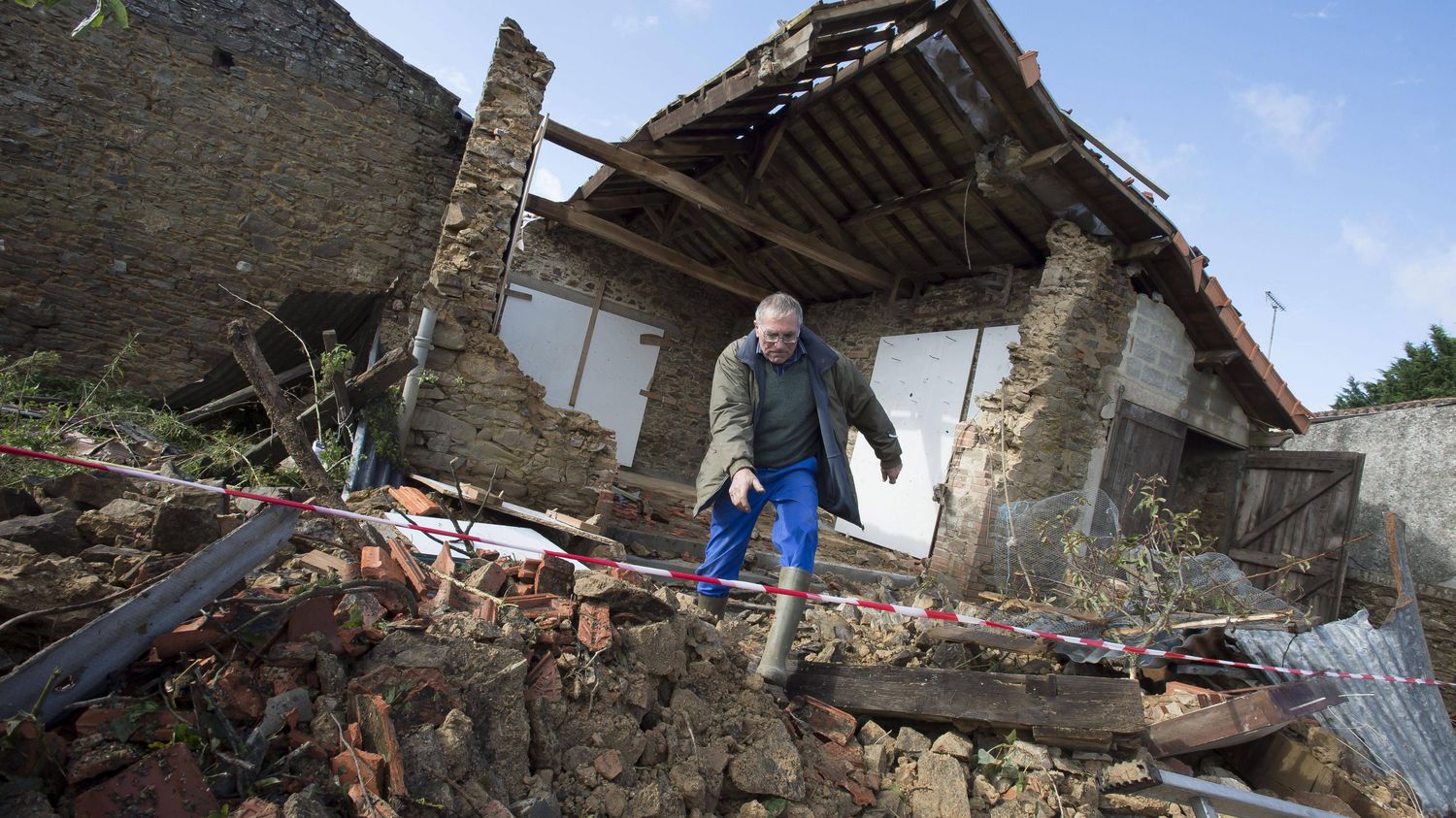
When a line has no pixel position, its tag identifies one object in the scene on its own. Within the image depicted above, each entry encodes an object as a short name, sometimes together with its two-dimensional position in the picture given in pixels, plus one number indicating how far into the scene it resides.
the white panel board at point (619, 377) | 10.70
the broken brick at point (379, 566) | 2.53
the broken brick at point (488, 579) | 2.74
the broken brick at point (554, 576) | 2.82
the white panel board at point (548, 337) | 10.20
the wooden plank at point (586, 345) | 10.59
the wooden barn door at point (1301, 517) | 6.82
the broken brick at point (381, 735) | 1.78
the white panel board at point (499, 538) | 3.45
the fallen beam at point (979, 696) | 3.07
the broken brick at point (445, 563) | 3.04
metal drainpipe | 5.21
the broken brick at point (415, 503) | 4.32
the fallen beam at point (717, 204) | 7.15
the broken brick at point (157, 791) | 1.52
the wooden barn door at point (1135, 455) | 6.78
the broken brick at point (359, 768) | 1.75
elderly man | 3.28
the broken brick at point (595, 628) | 2.56
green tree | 15.85
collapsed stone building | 5.77
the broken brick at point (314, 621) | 2.06
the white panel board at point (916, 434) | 7.82
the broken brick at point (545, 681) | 2.32
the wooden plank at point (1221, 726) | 3.30
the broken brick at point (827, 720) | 2.92
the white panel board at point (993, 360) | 7.56
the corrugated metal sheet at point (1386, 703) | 3.89
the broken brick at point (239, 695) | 1.83
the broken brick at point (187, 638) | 1.91
